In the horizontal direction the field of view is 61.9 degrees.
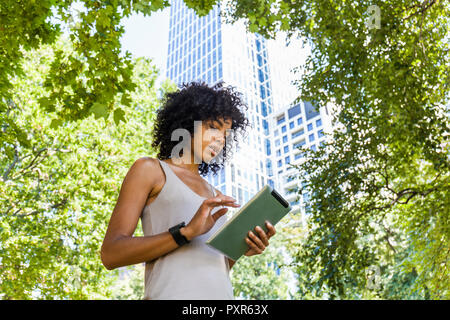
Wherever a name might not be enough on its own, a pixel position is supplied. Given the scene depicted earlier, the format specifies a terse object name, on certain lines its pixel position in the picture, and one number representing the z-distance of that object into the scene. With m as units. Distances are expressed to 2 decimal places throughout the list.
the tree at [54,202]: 9.27
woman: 1.28
